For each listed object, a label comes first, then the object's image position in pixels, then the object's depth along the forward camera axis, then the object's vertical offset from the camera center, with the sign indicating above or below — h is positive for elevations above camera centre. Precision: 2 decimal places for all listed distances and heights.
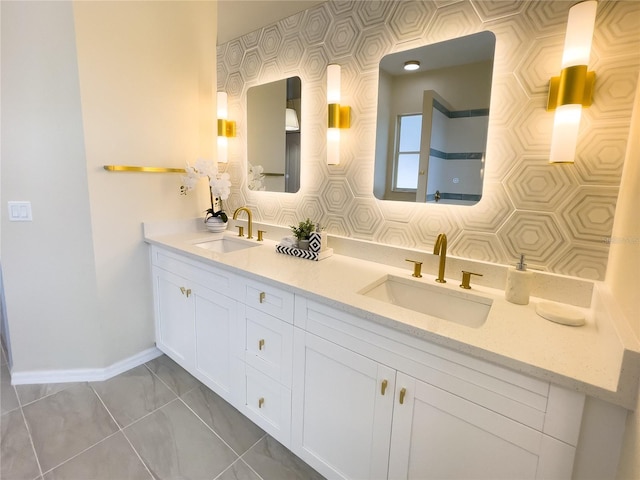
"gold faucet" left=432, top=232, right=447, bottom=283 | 1.34 -0.24
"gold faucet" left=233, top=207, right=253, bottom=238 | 2.16 -0.22
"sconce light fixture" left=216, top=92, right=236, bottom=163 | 2.27 +0.45
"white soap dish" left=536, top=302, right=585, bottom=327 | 1.01 -0.38
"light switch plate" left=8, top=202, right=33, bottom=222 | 1.72 -0.16
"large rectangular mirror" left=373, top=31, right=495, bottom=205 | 1.34 +0.33
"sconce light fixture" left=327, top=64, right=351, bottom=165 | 1.66 +0.40
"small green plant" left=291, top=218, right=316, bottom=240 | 1.77 -0.22
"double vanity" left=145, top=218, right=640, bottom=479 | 0.81 -0.56
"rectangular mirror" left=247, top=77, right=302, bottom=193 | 1.98 +0.36
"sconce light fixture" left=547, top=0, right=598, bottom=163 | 1.02 +0.38
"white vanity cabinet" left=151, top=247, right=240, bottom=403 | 1.64 -0.75
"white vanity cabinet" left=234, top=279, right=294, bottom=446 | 1.37 -0.75
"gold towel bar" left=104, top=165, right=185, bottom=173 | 1.85 +0.10
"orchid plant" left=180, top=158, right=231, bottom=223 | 2.13 +0.07
